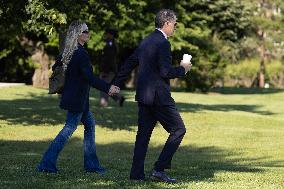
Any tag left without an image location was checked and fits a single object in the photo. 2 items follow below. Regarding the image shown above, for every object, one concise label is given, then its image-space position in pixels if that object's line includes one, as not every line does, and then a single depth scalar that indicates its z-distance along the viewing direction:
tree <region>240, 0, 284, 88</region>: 98.44
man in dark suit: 13.05
